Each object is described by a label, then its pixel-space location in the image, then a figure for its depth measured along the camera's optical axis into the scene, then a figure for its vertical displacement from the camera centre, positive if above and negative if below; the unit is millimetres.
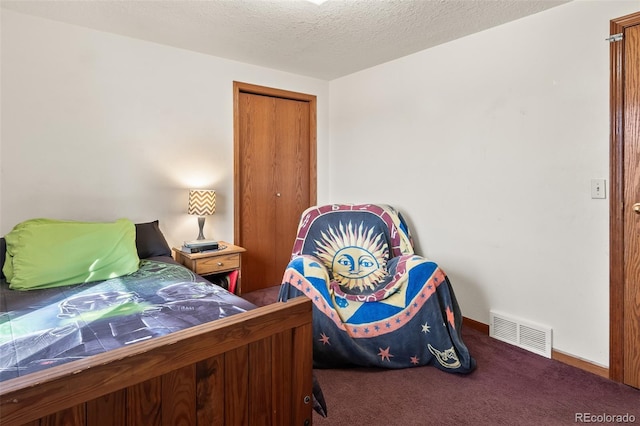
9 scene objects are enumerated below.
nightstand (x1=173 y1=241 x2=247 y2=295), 2674 -386
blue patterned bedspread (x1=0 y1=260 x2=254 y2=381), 1228 -451
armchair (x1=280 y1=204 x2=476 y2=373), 2051 -639
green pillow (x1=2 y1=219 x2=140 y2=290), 1923 -243
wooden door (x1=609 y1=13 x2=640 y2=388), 1868 +54
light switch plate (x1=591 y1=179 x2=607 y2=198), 1998 +126
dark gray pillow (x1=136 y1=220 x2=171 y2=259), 2521 -217
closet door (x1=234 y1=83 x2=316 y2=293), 3408 +380
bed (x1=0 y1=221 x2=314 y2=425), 716 -438
